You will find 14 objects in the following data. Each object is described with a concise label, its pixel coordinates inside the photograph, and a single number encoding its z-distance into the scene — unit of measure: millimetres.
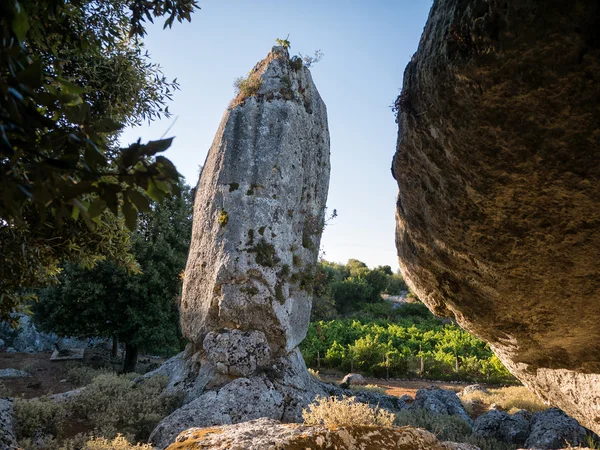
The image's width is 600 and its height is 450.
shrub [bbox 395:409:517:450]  8461
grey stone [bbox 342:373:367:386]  17016
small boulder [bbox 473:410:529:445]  8789
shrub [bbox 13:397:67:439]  7273
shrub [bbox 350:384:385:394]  14398
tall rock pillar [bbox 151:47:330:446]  9086
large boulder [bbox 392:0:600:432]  2047
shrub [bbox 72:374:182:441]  7961
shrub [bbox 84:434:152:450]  5501
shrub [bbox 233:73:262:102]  11672
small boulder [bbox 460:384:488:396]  15111
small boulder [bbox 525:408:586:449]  7805
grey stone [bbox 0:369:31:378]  15633
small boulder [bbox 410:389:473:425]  10924
